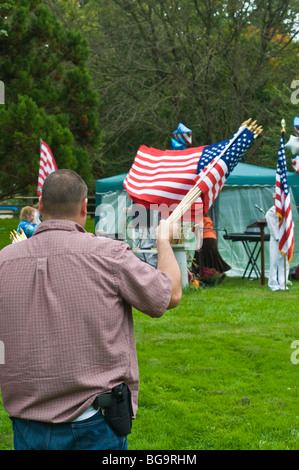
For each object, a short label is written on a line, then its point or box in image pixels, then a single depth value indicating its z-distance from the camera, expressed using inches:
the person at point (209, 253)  564.1
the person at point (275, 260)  518.6
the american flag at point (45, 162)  509.0
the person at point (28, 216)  397.7
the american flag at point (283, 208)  489.7
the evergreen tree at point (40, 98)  571.5
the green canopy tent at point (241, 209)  639.8
